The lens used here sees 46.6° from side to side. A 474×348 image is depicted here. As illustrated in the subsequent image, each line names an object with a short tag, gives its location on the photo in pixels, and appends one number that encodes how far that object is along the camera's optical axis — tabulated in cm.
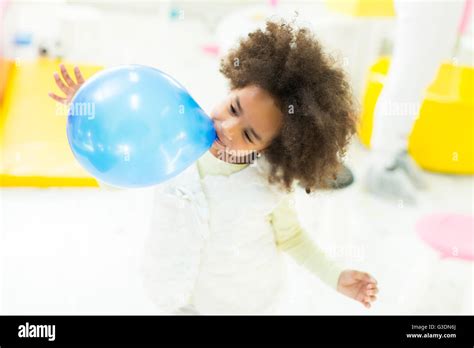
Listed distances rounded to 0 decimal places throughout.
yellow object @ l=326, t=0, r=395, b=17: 213
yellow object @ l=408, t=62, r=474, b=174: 197
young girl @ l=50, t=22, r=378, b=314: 85
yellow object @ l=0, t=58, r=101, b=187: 175
